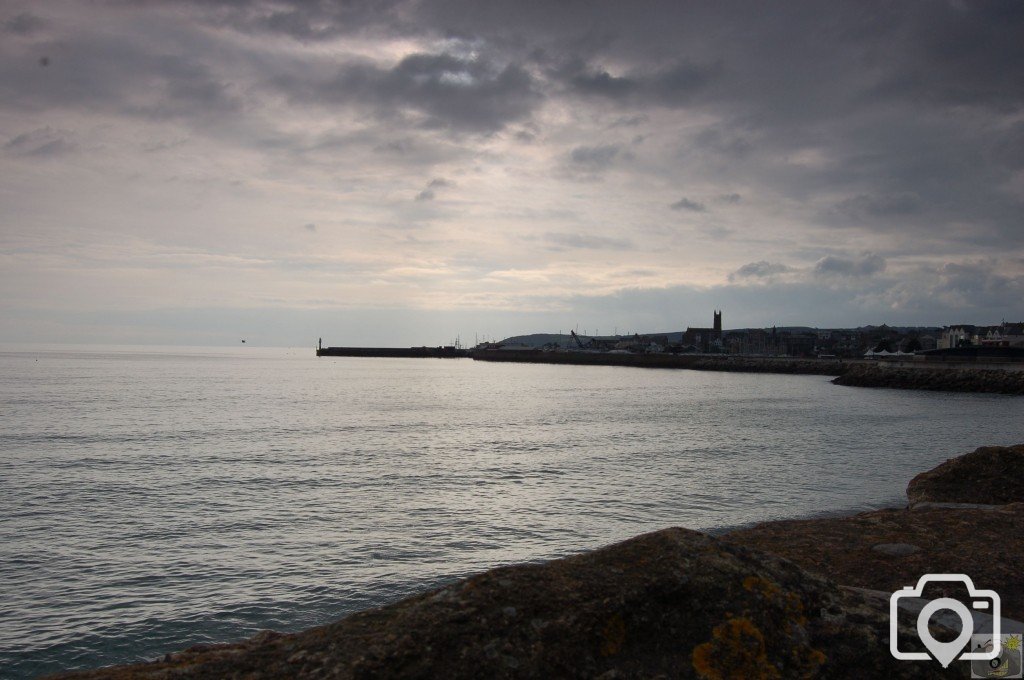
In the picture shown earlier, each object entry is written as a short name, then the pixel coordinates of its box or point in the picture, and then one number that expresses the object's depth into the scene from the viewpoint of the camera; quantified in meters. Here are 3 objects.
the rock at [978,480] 15.20
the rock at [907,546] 8.98
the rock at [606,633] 3.99
